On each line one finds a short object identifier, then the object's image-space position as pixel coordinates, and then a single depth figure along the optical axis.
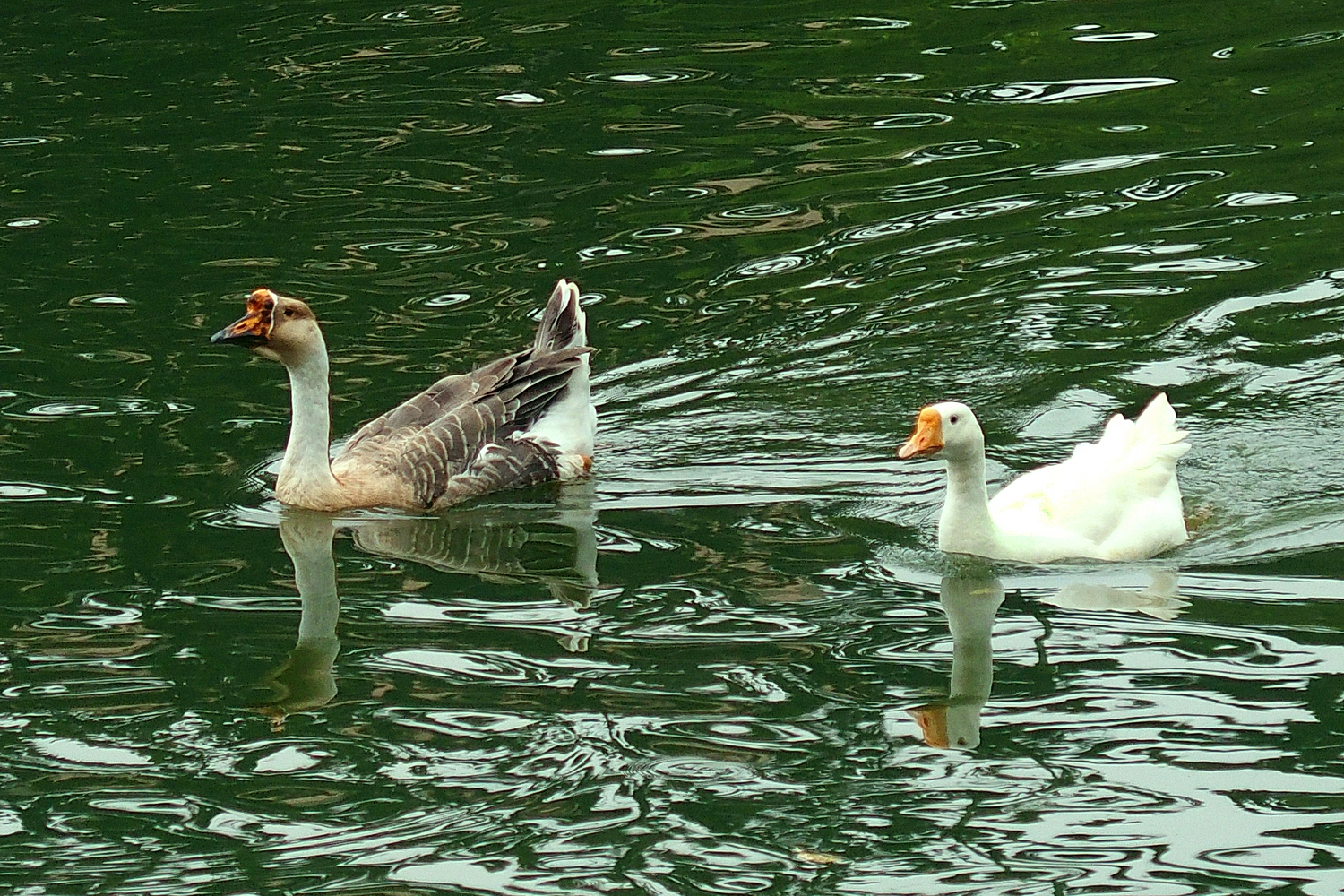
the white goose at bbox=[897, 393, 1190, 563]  19.36
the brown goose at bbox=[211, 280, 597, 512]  22.47
